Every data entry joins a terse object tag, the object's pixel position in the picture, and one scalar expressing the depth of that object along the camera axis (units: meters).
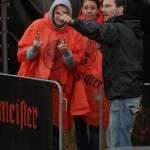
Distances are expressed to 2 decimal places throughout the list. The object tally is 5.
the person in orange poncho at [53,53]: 13.68
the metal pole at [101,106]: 14.09
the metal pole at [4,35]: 16.48
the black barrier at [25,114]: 12.71
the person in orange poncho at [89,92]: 14.01
